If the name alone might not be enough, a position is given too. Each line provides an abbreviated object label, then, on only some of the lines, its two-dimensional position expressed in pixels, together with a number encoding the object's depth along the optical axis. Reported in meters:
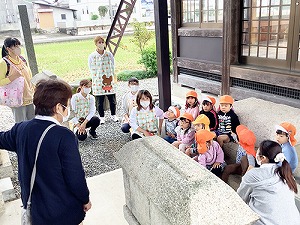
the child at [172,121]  4.36
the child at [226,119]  3.91
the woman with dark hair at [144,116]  4.43
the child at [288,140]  2.80
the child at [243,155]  2.94
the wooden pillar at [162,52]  4.26
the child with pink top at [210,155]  3.15
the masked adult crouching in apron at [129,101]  5.04
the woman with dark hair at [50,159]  1.78
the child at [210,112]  3.95
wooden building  4.86
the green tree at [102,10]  25.65
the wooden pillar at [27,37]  5.47
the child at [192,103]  4.30
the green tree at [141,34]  12.48
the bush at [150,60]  11.12
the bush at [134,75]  11.11
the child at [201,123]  3.40
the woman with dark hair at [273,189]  1.98
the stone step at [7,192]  3.58
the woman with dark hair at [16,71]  4.18
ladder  9.95
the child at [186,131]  3.76
